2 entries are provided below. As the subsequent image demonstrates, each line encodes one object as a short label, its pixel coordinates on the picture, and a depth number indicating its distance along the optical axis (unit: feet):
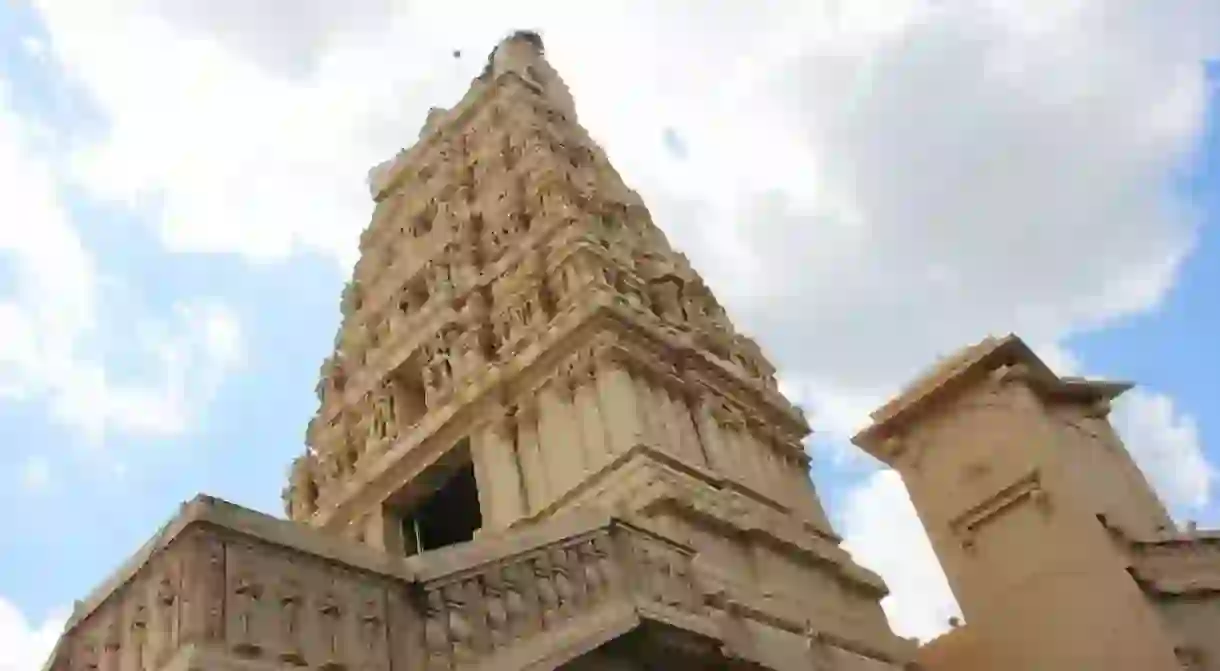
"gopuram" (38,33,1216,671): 23.72
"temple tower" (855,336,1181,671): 40.55
